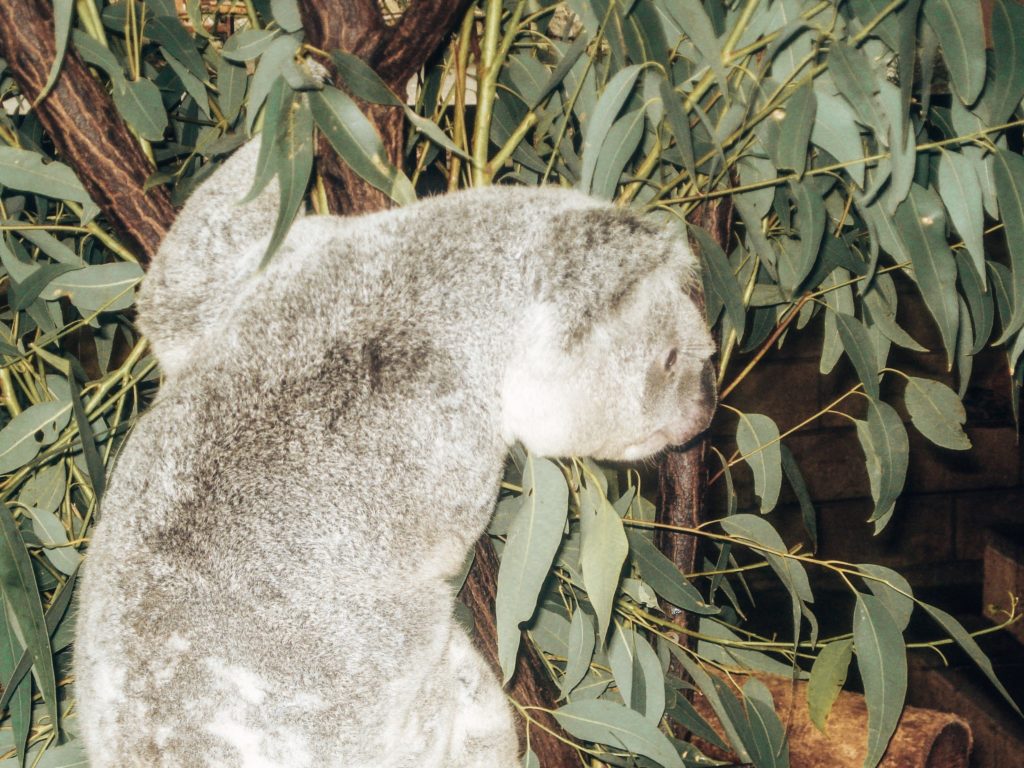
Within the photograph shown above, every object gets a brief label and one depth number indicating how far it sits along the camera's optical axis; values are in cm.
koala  82
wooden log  147
